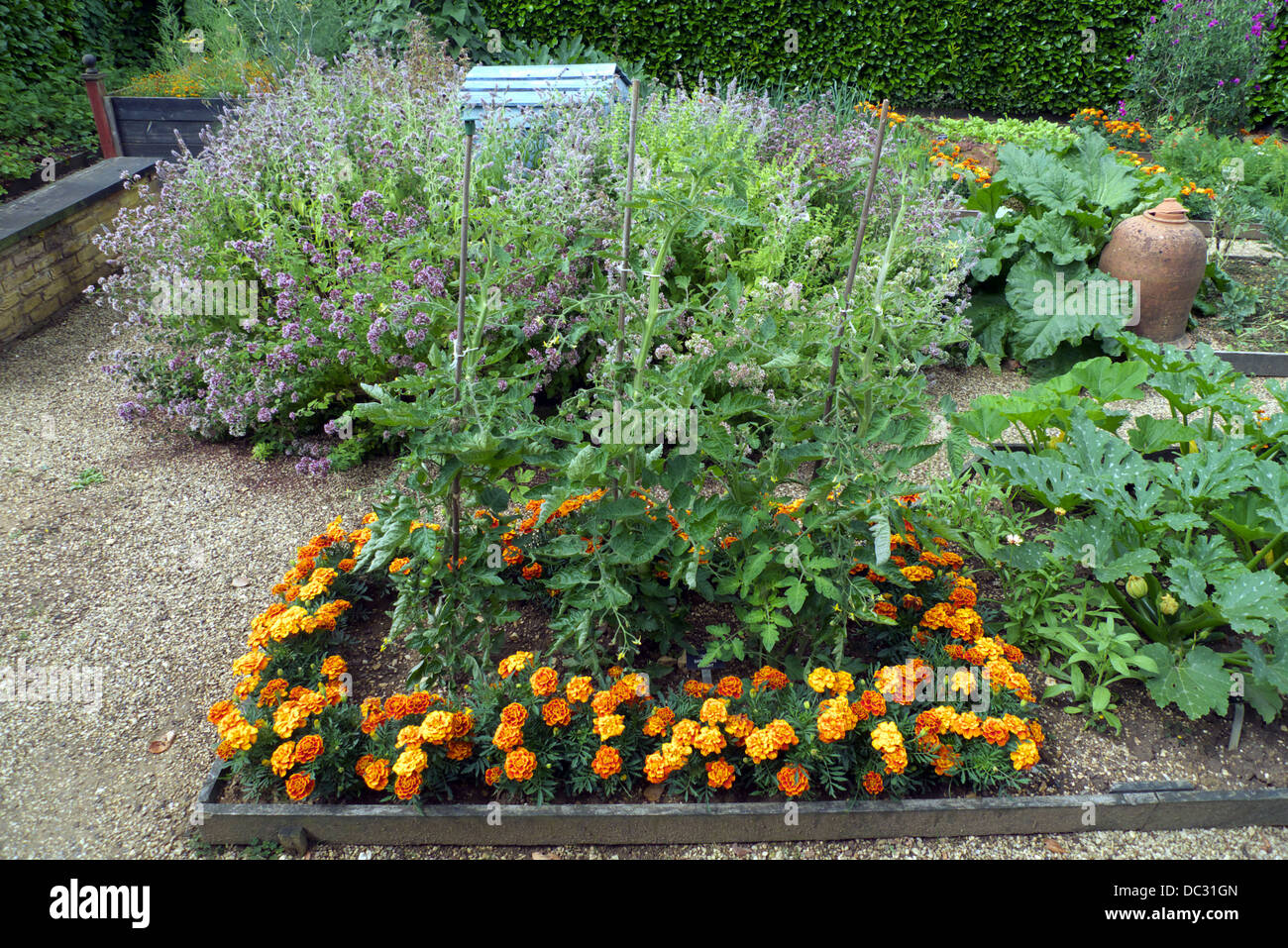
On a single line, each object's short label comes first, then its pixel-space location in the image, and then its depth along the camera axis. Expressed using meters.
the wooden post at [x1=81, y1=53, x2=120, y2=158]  6.41
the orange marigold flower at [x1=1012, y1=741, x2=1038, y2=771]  2.26
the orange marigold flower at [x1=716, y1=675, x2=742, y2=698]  2.41
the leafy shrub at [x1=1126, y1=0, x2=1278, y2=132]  8.45
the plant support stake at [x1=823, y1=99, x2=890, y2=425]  2.28
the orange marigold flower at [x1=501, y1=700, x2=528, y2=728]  2.26
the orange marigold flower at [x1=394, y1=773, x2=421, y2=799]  2.15
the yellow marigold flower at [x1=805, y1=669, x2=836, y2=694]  2.34
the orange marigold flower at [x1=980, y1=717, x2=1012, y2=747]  2.28
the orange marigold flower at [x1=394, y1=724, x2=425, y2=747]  2.22
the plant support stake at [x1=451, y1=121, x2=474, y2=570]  2.29
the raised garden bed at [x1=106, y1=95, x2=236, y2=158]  6.61
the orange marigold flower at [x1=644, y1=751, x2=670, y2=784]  2.19
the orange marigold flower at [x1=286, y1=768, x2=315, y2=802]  2.18
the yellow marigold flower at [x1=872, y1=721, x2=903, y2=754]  2.19
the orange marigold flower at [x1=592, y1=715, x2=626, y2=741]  2.23
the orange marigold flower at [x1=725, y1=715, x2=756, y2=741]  2.25
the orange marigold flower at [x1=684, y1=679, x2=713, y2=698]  2.43
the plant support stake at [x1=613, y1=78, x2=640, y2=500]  2.18
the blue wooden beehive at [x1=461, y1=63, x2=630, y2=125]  5.43
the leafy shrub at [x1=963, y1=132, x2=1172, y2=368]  4.71
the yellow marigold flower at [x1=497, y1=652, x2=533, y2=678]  2.46
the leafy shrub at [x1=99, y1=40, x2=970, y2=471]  3.85
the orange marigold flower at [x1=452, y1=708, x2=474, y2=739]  2.27
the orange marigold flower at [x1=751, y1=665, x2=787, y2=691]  2.46
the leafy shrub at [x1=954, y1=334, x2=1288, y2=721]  2.41
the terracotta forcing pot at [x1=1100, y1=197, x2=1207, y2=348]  4.79
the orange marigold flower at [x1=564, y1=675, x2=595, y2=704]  2.34
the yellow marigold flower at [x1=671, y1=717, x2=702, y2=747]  2.22
